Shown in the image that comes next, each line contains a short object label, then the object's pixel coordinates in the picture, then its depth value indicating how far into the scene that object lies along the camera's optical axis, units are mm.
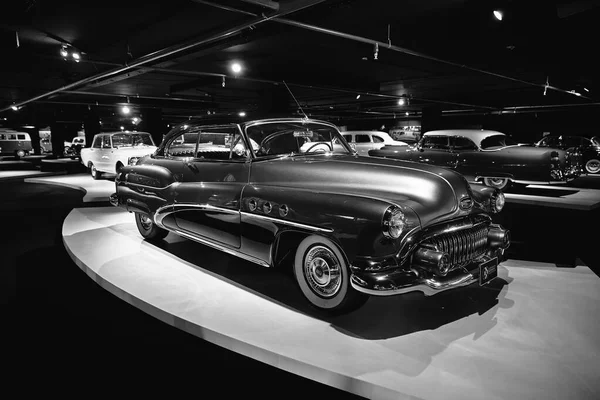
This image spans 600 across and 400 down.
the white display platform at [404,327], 2439
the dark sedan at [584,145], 14391
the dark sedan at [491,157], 8883
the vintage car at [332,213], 2975
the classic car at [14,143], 33688
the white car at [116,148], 12242
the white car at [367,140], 15984
